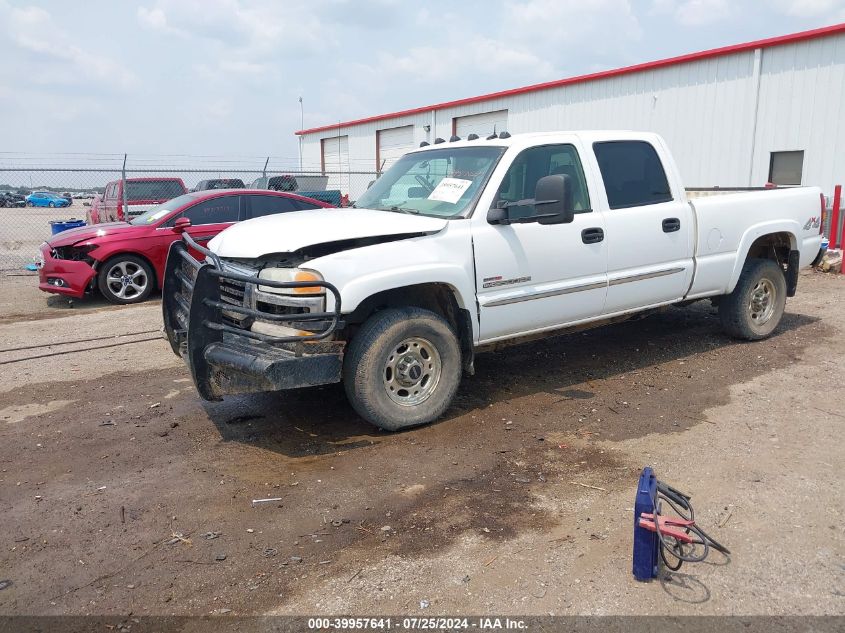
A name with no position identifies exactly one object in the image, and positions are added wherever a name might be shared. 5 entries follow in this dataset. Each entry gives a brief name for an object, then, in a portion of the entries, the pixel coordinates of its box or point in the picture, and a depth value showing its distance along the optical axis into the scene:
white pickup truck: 4.36
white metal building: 13.39
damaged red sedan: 9.92
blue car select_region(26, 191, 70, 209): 49.53
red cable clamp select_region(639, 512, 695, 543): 2.95
